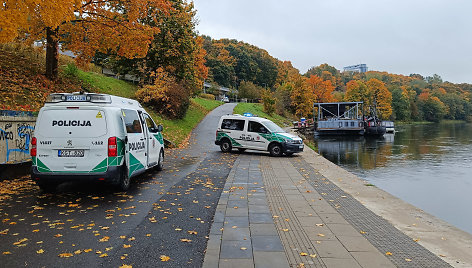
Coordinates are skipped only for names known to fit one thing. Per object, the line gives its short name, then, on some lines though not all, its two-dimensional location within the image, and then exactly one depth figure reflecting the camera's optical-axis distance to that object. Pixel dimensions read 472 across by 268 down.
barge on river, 50.31
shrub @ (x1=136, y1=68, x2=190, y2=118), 25.03
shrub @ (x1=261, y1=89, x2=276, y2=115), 54.80
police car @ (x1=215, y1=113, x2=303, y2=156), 16.52
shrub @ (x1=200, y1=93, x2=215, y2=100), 65.93
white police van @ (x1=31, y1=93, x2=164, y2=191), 7.08
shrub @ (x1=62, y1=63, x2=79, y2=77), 21.73
